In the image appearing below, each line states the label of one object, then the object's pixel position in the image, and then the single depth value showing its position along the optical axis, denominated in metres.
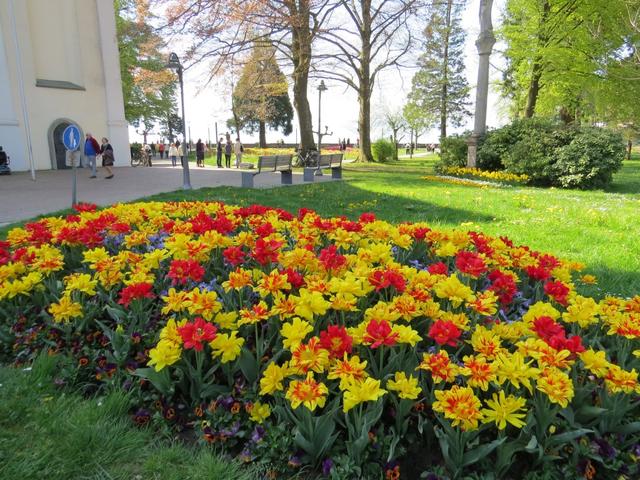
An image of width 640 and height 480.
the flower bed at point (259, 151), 39.18
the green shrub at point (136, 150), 38.44
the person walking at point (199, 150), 26.66
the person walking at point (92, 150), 16.83
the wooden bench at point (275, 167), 12.91
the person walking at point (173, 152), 31.25
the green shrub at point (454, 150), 18.17
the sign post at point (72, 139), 8.39
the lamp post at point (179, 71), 12.63
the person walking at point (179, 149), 32.45
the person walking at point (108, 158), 16.50
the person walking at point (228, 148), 26.27
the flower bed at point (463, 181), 13.84
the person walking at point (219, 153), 26.39
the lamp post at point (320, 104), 18.91
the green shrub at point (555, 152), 13.91
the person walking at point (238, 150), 26.69
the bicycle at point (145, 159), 29.30
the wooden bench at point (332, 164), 16.34
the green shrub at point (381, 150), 29.16
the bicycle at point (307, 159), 21.41
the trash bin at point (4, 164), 18.09
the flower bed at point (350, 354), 1.77
